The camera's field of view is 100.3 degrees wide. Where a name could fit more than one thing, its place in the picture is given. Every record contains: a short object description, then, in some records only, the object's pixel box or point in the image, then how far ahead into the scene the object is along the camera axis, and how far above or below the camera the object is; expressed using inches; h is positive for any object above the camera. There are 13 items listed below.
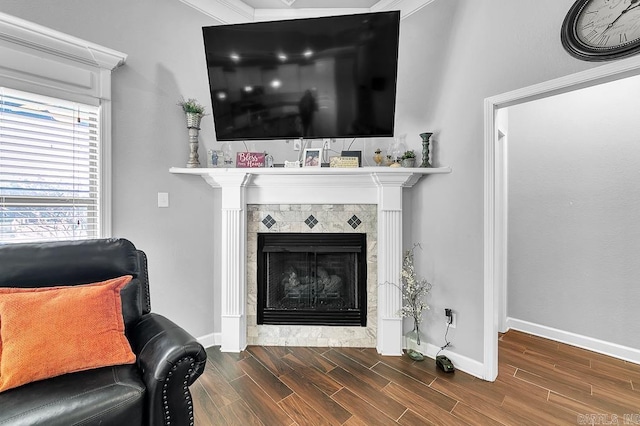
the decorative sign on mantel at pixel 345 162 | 87.2 +16.1
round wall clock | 55.0 +39.6
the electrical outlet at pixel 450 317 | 83.2 -33.1
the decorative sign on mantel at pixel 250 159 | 91.1 +17.8
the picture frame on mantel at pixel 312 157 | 90.6 +18.6
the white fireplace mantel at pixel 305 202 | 87.4 +3.2
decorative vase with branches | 86.5 -26.8
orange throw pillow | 41.7 -20.7
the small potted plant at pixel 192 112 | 85.2 +31.8
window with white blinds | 63.6 +10.9
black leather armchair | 37.6 -26.4
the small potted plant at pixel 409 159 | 88.6 +17.4
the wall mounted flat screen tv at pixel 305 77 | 77.3 +40.9
